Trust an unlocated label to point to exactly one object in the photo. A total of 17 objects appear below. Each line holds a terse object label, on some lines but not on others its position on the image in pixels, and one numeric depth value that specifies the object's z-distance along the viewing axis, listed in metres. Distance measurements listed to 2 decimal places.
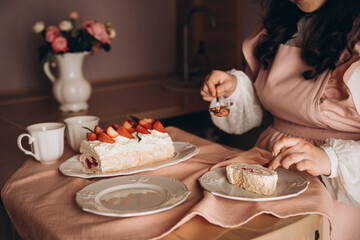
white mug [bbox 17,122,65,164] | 1.08
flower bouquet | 2.02
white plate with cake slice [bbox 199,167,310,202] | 0.82
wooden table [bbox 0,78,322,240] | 0.74
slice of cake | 0.84
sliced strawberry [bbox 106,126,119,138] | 1.04
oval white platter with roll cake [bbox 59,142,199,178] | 0.98
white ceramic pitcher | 2.05
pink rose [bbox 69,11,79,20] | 2.16
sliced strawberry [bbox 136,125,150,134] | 1.08
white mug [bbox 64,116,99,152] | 1.17
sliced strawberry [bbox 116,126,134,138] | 1.05
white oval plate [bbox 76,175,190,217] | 0.79
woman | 0.94
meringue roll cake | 1.00
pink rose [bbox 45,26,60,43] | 2.01
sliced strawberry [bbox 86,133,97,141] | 1.05
